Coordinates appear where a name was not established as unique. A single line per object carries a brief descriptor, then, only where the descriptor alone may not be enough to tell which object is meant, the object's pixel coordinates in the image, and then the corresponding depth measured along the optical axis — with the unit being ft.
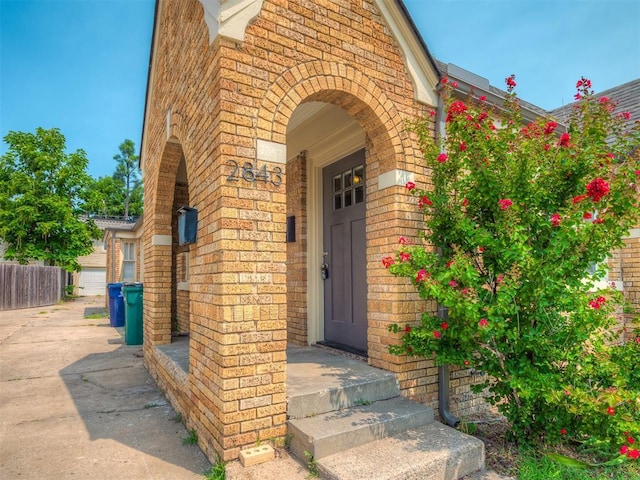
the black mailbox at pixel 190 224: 11.99
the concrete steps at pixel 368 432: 8.29
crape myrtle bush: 9.11
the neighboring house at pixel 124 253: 51.67
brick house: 9.37
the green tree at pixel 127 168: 136.05
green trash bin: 24.34
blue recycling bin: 33.53
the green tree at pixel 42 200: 59.16
